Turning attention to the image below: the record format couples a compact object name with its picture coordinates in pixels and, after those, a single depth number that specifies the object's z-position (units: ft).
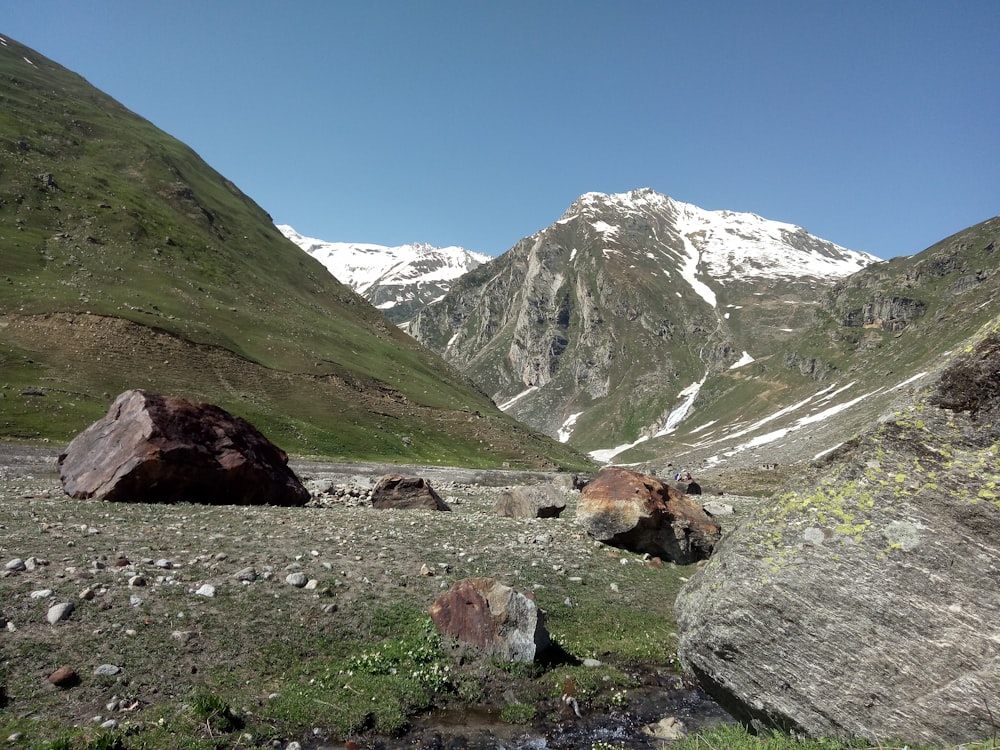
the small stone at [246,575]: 48.67
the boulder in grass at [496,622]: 43.98
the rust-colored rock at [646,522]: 78.02
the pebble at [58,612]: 37.47
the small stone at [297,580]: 49.16
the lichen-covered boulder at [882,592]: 23.68
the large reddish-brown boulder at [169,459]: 80.07
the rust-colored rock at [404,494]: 103.59
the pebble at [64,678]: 32.63
